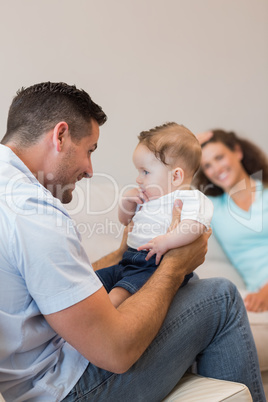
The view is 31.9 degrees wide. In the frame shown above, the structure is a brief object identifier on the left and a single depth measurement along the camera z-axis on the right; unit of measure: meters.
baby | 1.49
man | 0.99
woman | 2.68
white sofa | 2.01
